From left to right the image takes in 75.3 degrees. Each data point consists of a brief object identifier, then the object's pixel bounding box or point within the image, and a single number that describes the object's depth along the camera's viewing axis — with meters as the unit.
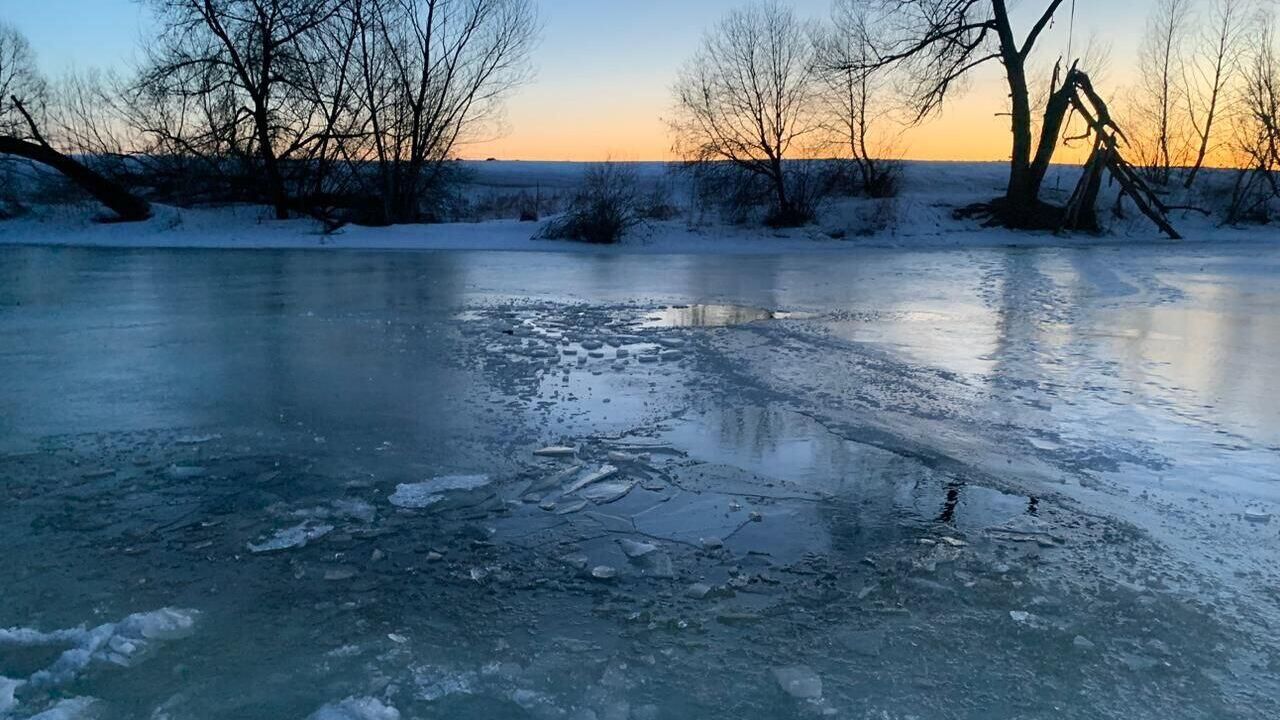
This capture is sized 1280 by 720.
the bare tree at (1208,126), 32.44
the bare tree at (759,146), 25.31
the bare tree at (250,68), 23.28
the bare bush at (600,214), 23.16
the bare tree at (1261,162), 26.33
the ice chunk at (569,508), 4.02
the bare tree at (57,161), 24.08
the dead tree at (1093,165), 23.28
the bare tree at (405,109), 24.95
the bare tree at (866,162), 26.23
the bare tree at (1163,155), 31.77
